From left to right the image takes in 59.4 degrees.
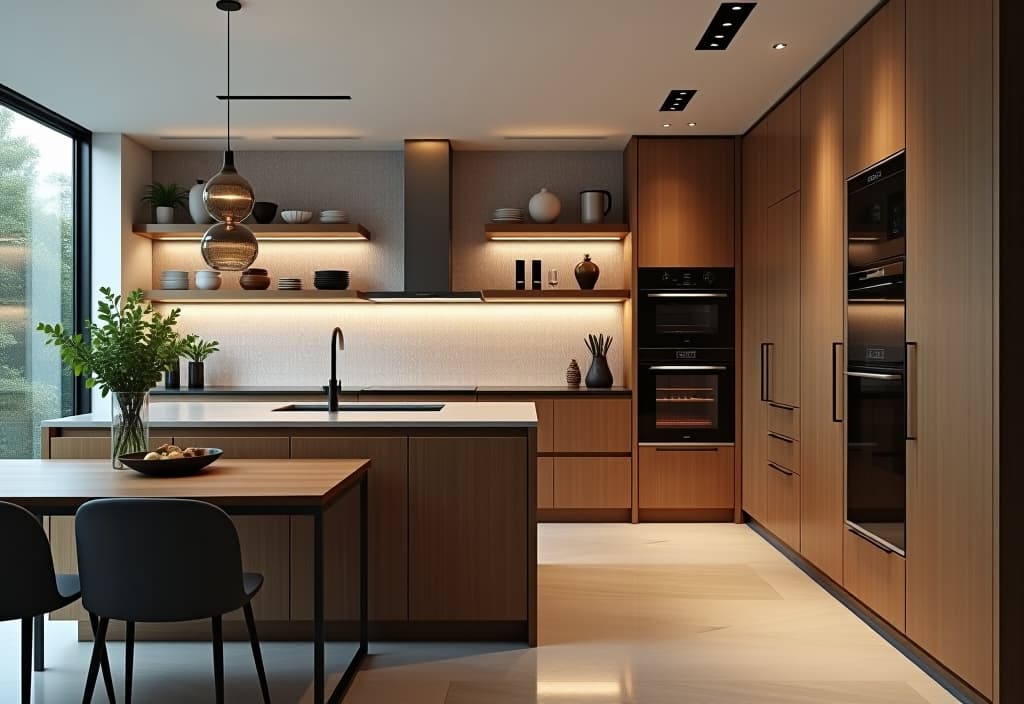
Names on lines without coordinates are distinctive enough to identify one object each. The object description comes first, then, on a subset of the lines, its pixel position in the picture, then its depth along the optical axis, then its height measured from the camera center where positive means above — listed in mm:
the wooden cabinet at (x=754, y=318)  5441 +227
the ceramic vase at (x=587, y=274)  6219 +554
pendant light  3580 +552
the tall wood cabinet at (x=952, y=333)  2709 +67
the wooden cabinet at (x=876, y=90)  3381 +1065
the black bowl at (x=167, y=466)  2977 -375
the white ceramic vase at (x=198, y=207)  6055 +997
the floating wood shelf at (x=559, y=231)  6156 +847
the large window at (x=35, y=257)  4977 +583
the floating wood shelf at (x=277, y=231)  6129 +840
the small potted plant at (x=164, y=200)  6207 +1079
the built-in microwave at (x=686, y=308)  6000 +306
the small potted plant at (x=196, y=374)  6266 -140
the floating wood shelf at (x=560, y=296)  6152 +402
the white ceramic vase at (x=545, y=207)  6195 +1014
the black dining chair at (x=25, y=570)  2441 -602
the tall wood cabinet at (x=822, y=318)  4047 +170
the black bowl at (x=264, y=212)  6164 +979
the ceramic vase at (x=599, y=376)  6242 -154
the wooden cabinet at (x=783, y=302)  4736 +288
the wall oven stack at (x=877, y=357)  3334 -12
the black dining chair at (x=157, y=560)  2396 -558
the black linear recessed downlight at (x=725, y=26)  3705 +1428
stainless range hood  6070 +894
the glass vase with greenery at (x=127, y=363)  3090 -31
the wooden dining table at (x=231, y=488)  2586 -408
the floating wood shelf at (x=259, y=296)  6145 +398
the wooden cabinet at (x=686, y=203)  6000 +1012
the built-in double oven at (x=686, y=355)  5996 -8
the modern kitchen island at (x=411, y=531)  3562 -709
